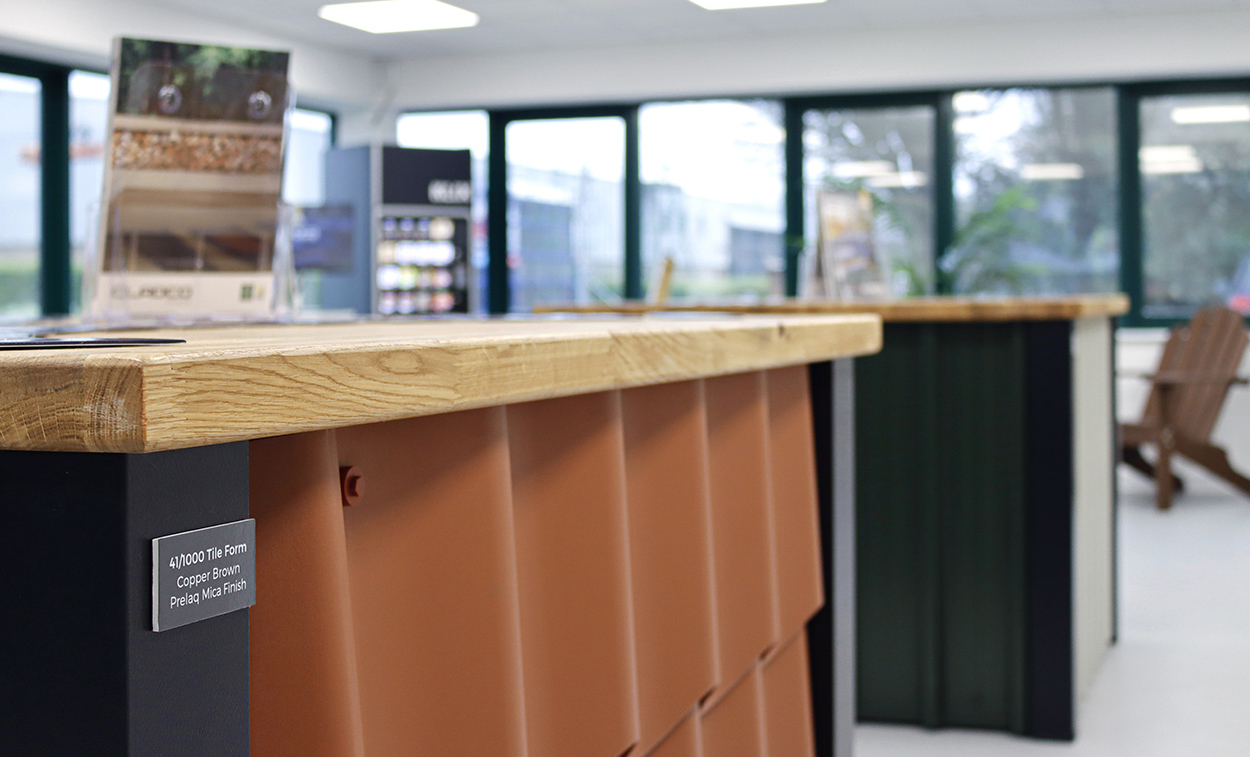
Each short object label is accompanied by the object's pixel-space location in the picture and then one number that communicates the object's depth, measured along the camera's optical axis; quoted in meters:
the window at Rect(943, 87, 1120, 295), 8.25
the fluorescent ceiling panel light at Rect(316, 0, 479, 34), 7.51
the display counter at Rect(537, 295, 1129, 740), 2.73
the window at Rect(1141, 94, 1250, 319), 8.02
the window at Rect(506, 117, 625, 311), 9.16
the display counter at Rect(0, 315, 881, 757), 0.55
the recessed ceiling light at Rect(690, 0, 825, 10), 7.30
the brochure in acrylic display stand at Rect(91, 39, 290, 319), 2.10
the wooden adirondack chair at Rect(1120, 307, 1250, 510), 6.30
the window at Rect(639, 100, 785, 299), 8.90
